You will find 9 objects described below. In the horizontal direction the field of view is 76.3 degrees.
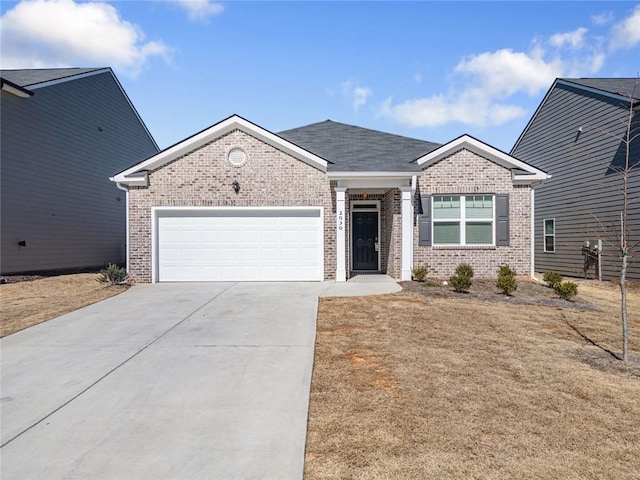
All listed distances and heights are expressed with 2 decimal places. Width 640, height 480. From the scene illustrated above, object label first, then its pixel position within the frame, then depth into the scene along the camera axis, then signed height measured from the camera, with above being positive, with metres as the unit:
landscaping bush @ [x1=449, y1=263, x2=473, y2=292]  10.24 -1.09
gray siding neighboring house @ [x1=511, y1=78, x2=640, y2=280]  14.00 +2.51
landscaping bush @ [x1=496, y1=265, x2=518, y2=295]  10.08 -1.16
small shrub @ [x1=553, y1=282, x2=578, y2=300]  9.94 -1.31
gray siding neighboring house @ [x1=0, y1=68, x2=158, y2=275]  14.02 +2.84
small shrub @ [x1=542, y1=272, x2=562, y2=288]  10.71 -1.12
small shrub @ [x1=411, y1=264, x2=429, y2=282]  11.84 -1.05
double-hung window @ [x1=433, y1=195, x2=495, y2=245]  12.66 +0.53
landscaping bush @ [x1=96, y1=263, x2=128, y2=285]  12.10 -1.10
